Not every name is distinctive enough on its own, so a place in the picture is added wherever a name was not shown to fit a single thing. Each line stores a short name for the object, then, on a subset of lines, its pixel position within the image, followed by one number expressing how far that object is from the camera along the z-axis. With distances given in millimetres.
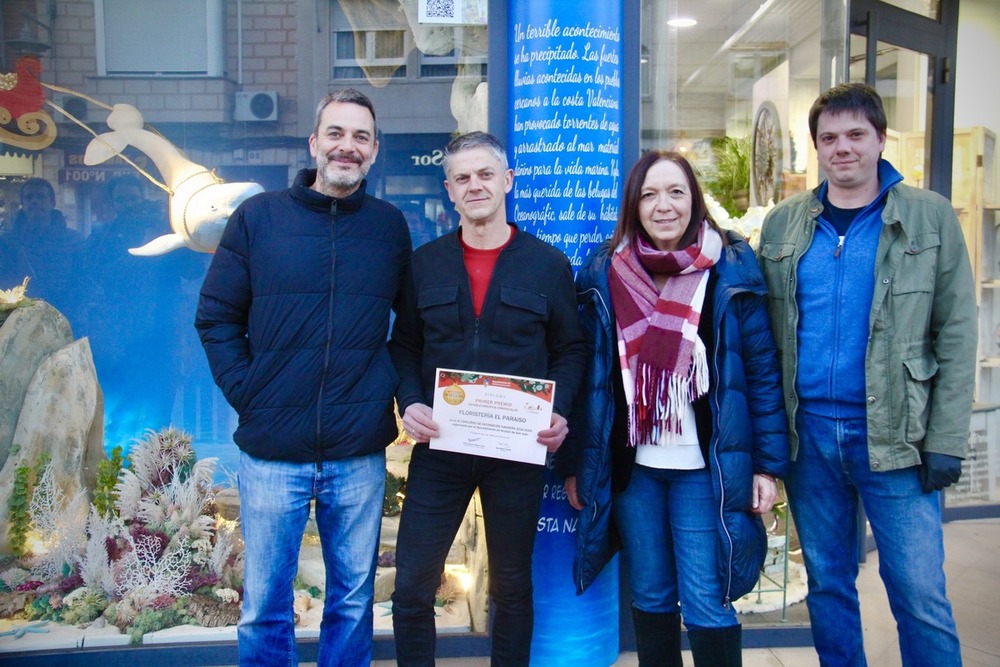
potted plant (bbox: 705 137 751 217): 3797
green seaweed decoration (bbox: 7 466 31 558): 3436
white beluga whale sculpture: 3512
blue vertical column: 3021
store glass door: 4508
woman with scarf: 2348
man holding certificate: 2412
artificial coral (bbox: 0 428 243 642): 3359
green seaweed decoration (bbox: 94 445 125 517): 3488
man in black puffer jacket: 2396
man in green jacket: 2281
